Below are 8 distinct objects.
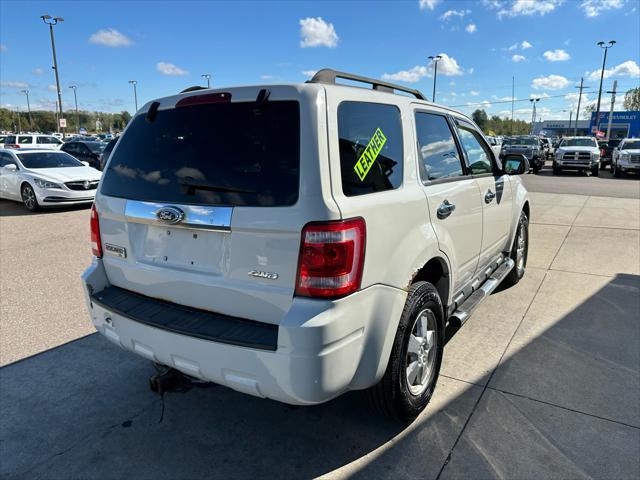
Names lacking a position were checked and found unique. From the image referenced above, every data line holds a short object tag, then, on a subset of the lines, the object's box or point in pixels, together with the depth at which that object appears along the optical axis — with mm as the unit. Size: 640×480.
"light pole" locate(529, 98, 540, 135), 97662
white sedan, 10742
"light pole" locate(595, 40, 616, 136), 43594
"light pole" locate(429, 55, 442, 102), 44812
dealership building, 66625
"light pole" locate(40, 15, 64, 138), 29577
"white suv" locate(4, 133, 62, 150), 25578
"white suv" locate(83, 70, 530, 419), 2068
